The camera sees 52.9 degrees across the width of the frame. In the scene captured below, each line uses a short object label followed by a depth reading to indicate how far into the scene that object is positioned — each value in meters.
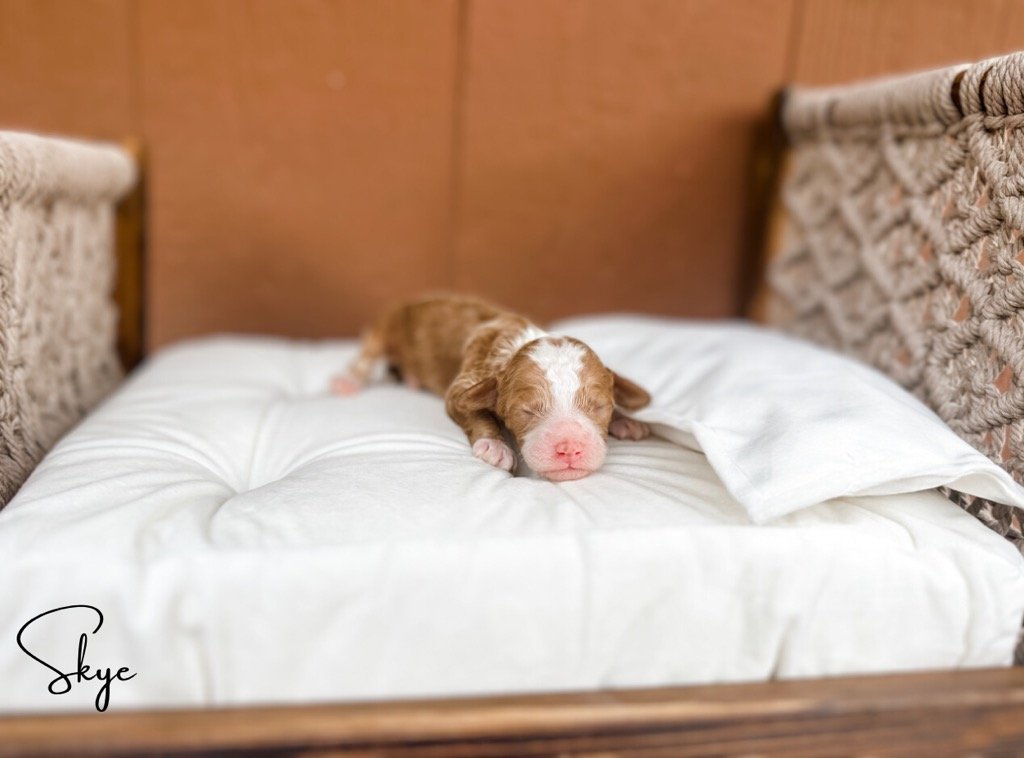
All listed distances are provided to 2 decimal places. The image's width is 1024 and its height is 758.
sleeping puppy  0.39
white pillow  0.36
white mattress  0.33
